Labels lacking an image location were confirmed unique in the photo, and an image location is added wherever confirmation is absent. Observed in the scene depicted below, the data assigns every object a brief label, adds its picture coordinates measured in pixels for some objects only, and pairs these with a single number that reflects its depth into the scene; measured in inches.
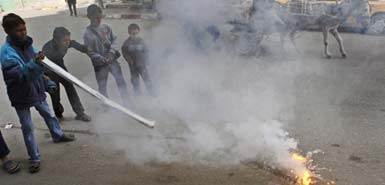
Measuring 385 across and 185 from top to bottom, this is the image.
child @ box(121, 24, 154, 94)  202.8
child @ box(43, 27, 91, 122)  176.2
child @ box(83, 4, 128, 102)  189.3
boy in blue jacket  137.7
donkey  293.3
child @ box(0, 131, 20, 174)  152.9
